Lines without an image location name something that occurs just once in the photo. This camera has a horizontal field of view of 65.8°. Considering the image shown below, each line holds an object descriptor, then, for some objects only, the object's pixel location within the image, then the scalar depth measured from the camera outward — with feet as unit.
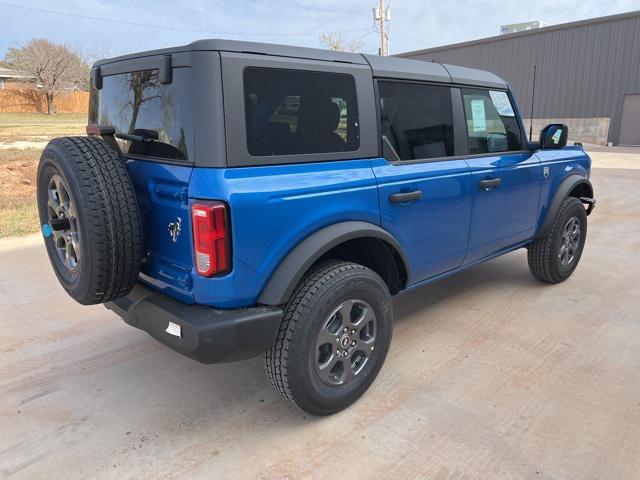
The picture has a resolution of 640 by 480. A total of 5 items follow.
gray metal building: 65.87
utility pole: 98.99
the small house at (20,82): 147.74
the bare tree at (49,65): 147.64
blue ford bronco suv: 7.27
